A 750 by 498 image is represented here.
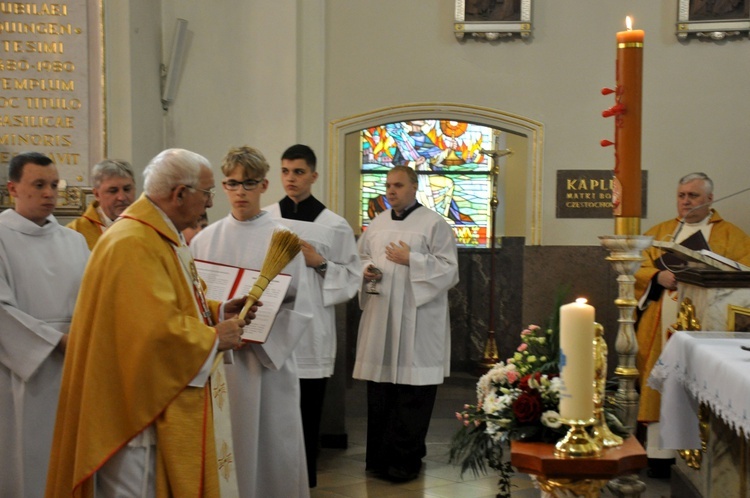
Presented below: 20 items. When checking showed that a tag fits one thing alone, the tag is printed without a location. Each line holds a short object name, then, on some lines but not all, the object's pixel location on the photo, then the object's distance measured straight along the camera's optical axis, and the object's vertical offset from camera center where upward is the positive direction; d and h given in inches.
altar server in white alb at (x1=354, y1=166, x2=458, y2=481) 232.8 -30.4
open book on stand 159.1 -8.3
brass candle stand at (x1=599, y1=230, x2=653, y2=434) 125.6 -14.2
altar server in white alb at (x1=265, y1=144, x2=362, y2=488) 214.4 -13.3
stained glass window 435.5 +23.6
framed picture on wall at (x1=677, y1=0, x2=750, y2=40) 296.8 +65.9
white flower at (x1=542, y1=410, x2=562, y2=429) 102.2 -23.5
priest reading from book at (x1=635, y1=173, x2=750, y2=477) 236.4 -15.9
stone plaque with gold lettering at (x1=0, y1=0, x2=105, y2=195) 254.8 +36.1
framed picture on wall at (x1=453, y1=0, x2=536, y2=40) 305.4 +66.8
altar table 118.9 -27.8
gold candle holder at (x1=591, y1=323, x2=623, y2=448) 100.7 -20.7
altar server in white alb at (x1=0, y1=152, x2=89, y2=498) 162.1 -18.8
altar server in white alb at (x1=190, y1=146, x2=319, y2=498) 160.6 -29.5
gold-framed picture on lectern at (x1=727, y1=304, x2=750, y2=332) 159.6 -18.3
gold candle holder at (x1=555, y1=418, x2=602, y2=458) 95.0 -24.5
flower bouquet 107.3 -23.8
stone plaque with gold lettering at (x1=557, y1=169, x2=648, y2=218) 304.2 +7.4
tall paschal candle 124.4 +11.2
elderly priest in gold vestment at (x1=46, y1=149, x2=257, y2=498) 114.6 -20.7
